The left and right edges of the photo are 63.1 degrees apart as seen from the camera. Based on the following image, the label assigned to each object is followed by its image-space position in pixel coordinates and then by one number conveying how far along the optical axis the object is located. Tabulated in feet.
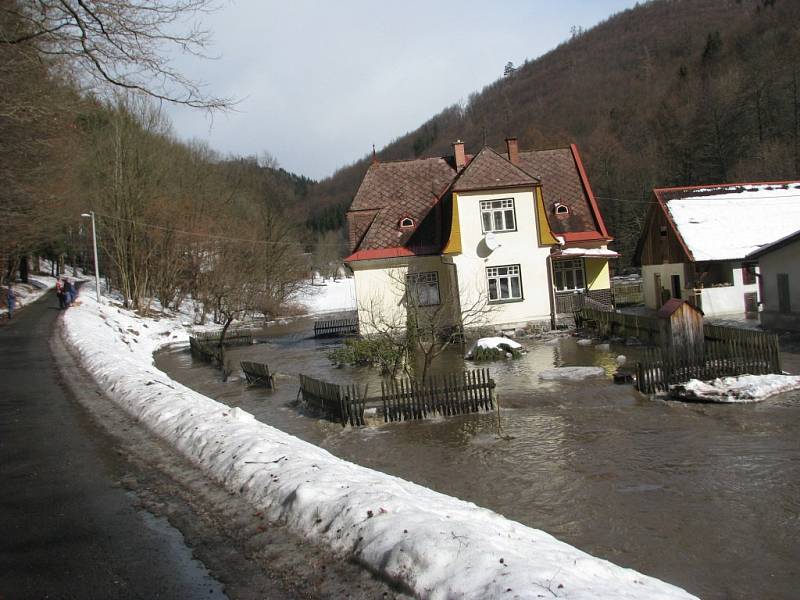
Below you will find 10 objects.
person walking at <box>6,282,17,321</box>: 121.01
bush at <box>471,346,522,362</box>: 78.84
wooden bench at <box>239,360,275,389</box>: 69.62
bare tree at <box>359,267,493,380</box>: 66.59
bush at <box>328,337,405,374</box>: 68.23
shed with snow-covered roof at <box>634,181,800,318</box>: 97.66
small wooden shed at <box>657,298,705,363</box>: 58.59
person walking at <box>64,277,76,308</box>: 130.79
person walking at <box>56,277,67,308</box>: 128.26
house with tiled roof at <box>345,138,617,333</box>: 97.91
